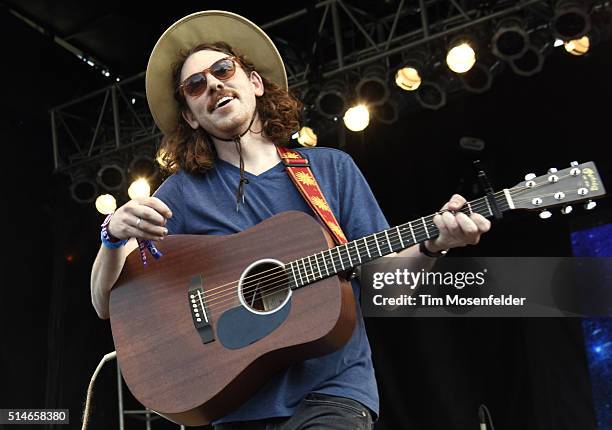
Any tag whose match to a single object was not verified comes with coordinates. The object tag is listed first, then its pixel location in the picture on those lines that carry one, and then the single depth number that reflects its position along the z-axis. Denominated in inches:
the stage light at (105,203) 303.6
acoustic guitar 83.0
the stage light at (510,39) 229.9
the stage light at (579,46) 241.0
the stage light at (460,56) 238.1
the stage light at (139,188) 290.5
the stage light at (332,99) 260.8
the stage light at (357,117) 260.2
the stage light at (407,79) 256.1
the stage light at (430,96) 257.6
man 83.2
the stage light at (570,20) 220.5
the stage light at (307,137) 276.2
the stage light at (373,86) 255.8
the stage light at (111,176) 296.8
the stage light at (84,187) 301.4
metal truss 242.8
